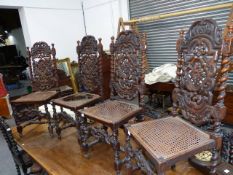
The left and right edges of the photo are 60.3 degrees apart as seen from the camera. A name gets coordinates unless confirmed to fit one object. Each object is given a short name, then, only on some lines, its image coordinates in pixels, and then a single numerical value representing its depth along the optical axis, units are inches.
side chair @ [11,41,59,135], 98.0
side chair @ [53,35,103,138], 81.6
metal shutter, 95.9
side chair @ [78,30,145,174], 60.6
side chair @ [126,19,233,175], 43.3
